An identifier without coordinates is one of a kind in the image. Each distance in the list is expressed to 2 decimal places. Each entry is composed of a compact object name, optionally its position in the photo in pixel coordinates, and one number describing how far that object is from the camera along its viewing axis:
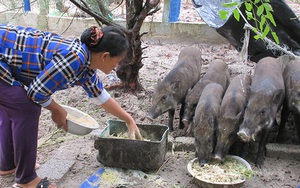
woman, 2.62
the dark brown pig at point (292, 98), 4.19
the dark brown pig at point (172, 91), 4.76
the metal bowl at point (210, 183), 3.26
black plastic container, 3.53
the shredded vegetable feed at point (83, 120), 3.40
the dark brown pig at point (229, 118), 3.80
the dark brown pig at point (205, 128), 3.77
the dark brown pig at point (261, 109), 3.87
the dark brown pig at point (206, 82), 4.53
